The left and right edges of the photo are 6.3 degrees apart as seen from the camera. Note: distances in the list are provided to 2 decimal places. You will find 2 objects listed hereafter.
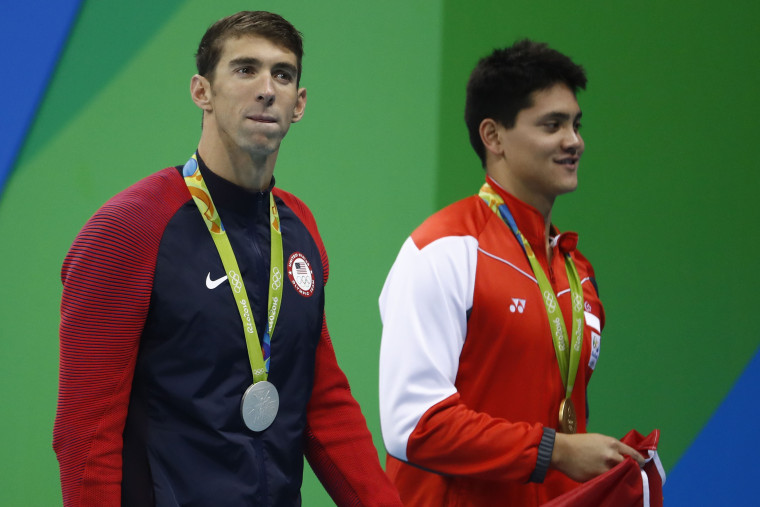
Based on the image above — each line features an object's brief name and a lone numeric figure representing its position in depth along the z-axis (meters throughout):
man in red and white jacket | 12.04
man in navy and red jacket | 11.61
